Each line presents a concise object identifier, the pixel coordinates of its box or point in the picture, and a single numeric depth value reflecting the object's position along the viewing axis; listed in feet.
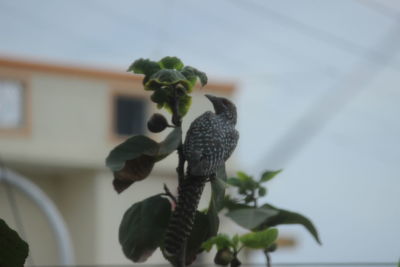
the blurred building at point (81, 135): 179.22
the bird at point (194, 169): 15.67
